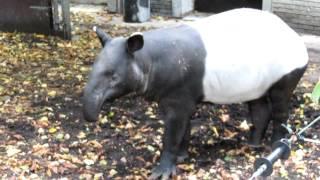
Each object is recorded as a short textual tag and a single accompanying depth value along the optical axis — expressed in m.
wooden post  8.10
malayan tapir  3.77
